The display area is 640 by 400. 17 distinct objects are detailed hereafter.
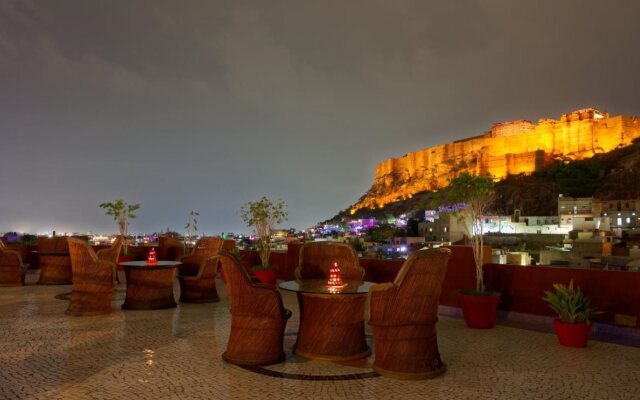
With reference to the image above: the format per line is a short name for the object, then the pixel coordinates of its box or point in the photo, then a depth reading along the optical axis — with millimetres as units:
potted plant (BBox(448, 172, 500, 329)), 5492
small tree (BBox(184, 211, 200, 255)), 13230
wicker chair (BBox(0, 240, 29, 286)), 9156
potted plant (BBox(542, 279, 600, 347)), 4609
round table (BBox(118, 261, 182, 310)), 6633
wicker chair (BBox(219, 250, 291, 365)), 3932
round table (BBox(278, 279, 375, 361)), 4129
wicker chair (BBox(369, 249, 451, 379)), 3578
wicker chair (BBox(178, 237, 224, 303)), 7343
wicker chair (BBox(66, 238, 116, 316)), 6039
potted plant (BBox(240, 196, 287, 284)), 11078
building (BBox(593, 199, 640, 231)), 42812
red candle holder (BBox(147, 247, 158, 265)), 6964
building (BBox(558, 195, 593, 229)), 46156
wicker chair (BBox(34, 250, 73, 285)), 9586
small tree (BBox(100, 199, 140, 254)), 12383
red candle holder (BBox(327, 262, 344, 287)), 4453
